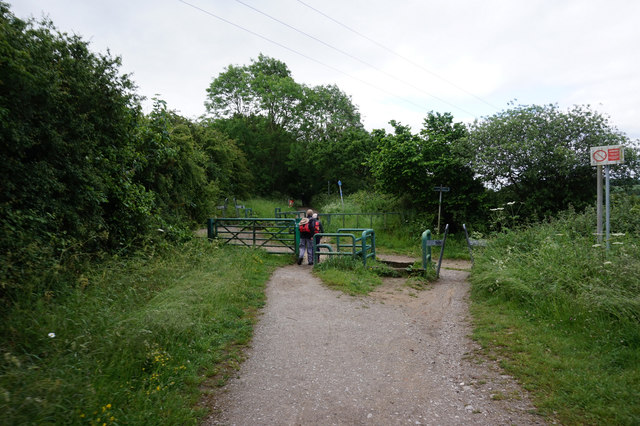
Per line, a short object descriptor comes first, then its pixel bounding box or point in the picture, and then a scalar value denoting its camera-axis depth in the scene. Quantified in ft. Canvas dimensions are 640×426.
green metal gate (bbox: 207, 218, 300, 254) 35.81
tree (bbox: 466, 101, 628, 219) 39.47
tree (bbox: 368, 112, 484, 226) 48.32
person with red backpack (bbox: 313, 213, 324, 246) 33.77
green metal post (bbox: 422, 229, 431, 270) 29.86
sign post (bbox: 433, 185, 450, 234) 41.59
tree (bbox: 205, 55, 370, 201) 103.81
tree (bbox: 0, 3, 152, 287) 15.05
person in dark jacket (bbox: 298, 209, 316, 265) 33.99
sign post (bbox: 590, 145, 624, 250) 20.48
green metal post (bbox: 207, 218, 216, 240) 38.42
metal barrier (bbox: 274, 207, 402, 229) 54.95
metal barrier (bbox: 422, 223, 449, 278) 29.40
